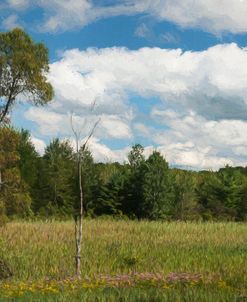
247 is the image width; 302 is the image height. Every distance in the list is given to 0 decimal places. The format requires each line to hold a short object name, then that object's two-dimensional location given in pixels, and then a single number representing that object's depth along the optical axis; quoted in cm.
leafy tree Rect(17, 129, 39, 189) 4678
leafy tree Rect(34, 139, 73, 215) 4962
